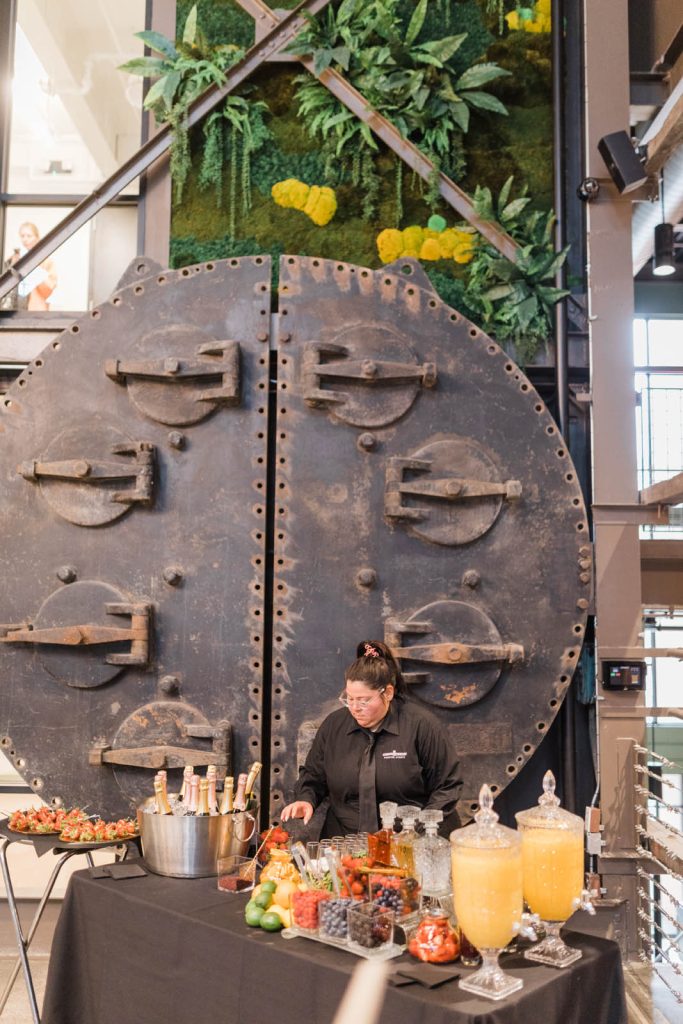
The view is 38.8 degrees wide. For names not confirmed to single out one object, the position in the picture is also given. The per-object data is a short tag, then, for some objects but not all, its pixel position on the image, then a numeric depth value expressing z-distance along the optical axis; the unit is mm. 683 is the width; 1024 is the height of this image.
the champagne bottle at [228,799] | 3172
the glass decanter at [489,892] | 2121
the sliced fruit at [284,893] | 2547
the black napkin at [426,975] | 2129
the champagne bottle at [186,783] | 3170
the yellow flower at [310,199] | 4883
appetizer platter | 3447
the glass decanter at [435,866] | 2494
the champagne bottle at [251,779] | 3248
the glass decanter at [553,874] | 2295
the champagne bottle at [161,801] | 3156
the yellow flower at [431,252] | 4824
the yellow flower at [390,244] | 4848
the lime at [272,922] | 2480
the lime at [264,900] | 2559
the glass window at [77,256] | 5164
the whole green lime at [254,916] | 2518
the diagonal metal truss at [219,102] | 4777
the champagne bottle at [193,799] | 3141
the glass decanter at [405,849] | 2607
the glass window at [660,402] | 9102
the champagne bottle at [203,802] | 3135
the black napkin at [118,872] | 3018
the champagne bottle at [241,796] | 3199
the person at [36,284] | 5113
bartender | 3367
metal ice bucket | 3031
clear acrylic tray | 2281
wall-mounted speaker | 4445
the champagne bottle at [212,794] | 3146
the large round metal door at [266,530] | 4309
